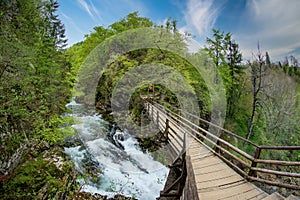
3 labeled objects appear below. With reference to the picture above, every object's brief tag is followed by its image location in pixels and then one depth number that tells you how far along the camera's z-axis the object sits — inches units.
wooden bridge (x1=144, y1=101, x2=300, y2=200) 109.7
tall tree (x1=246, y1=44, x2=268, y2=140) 513.0
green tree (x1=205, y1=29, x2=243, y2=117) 661.3
